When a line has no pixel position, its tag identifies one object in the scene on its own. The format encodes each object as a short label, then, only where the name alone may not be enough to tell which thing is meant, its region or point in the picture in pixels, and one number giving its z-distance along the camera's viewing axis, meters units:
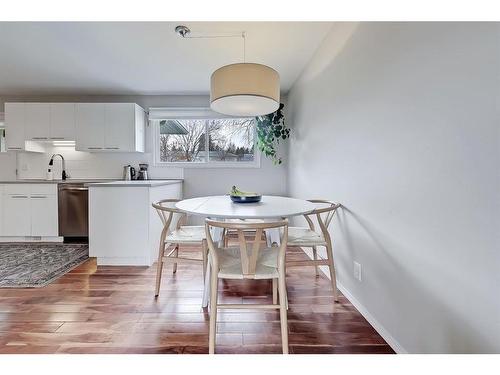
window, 4.38
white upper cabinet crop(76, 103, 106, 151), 3.93
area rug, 2.40
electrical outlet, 1.87
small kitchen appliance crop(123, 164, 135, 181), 4.13
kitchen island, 2.75
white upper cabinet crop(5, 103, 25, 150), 3.89
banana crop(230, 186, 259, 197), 2.18
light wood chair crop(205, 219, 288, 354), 1.34
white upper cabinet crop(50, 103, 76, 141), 3.92
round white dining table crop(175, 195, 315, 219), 1.56
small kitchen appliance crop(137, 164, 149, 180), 4.22
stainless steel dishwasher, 3.68
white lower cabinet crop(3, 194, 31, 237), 3.67
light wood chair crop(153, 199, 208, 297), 2.04
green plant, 3.94
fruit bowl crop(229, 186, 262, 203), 2.13
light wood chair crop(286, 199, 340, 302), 1.98
